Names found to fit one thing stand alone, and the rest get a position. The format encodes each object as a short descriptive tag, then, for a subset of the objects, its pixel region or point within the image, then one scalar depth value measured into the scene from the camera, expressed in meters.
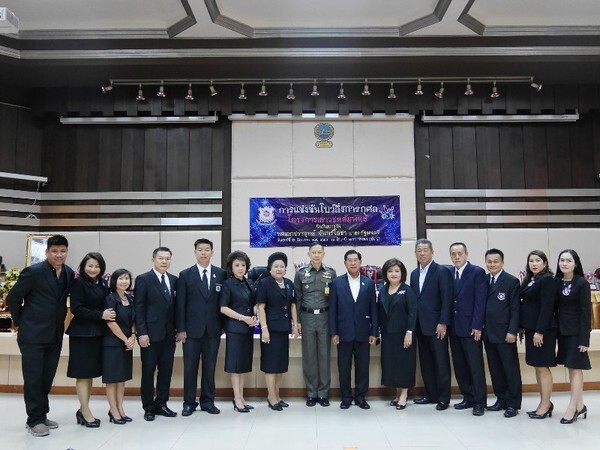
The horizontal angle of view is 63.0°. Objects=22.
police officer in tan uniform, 4.51
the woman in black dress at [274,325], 4.39
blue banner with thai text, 7.24
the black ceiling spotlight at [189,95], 6.98
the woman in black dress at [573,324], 3.88
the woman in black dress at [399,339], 4.40
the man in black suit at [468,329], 4.30
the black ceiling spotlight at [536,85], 6.98
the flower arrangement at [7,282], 5.71
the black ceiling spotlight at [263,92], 6.89
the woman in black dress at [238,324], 4.30
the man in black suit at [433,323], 4.41
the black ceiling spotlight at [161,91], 6.92
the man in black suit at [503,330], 4.19
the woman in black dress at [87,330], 3.85
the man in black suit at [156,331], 4.06
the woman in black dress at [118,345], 3.90
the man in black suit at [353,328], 4.42
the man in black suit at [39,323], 3.72
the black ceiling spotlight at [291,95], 6.93
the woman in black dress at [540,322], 3.98
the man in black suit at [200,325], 4.25
